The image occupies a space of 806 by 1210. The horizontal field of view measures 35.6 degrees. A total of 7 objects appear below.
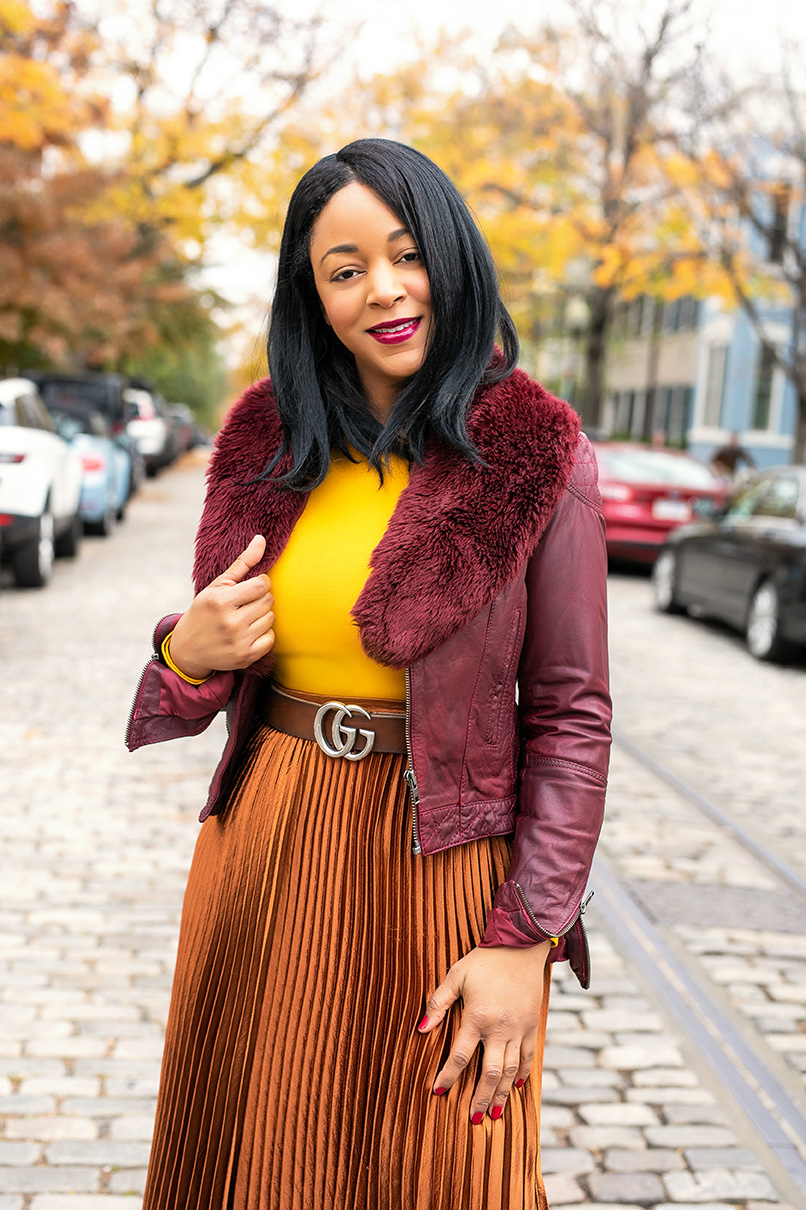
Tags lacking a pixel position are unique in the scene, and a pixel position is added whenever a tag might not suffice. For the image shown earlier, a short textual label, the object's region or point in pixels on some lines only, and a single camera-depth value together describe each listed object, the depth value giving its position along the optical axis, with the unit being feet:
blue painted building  103.09
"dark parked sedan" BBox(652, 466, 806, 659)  32.32
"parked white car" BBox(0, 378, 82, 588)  35.96
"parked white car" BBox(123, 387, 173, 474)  100.33
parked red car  48.83
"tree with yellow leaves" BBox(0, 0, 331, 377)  55.72
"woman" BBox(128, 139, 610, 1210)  5.50
